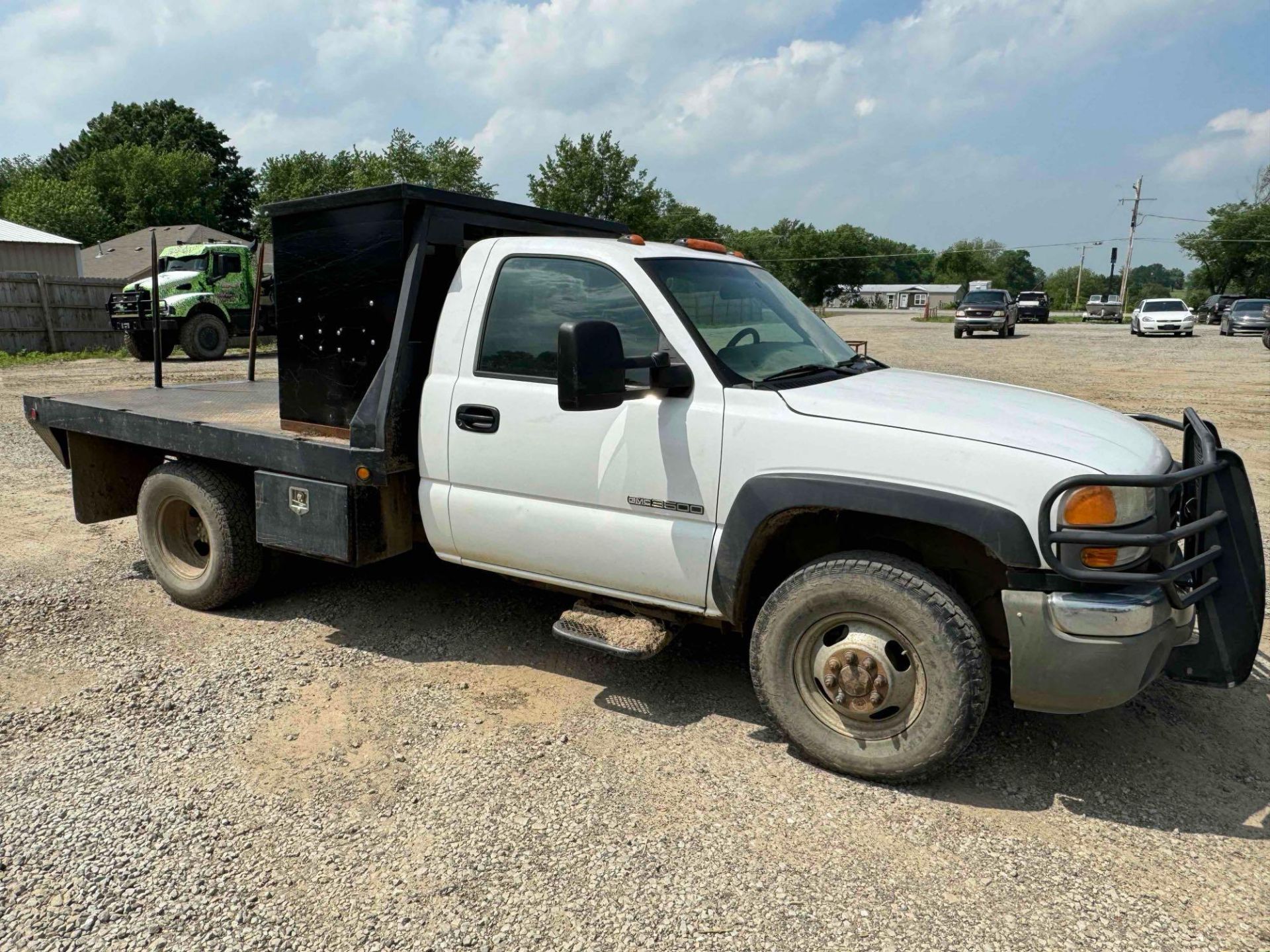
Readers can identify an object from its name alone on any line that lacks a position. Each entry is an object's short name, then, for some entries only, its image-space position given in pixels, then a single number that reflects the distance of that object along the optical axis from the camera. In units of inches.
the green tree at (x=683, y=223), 2369.6
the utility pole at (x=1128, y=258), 2381.4
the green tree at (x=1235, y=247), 2635.3
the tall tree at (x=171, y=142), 2496.3
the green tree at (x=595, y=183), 1939.0
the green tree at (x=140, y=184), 2167.8
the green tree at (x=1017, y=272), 5320.4
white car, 1293.1
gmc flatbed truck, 118.9
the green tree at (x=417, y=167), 1766.7
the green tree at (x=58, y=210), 1894.7
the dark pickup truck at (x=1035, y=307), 1895.9
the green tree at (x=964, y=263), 3966.5
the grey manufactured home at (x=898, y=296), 4274.1
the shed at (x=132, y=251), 1483.8
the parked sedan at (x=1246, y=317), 1298.0
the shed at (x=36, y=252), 1246.9
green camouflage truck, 783.7
